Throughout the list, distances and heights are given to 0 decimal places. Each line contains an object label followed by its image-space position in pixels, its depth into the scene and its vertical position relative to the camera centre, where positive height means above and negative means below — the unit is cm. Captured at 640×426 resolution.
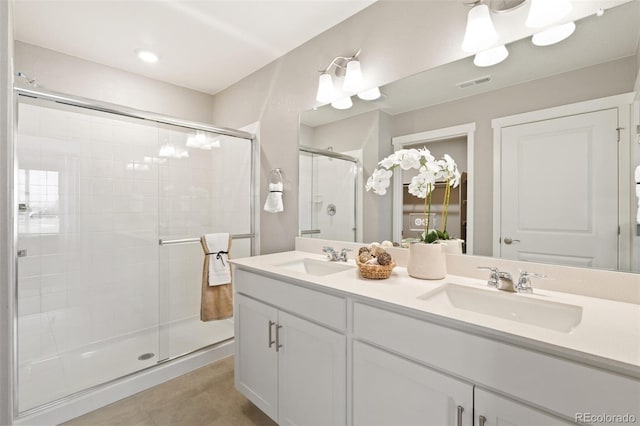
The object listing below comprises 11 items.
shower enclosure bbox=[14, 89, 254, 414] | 210 -18
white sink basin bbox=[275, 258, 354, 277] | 168 -34
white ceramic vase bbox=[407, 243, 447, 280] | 130 -23
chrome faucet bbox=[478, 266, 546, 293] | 110 -28
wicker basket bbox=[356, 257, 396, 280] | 132 -28
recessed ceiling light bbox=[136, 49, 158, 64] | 223 +123
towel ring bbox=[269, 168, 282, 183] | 229 +28
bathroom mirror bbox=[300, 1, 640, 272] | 104 +52
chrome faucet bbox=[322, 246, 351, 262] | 178 -28
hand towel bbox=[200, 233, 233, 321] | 212 -52
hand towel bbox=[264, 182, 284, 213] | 218 +9
